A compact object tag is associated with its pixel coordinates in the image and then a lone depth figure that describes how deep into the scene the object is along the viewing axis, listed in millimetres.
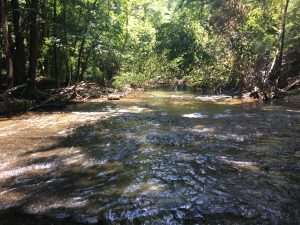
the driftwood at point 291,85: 14160
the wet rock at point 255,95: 14030
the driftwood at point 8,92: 9875
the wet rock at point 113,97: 14996
